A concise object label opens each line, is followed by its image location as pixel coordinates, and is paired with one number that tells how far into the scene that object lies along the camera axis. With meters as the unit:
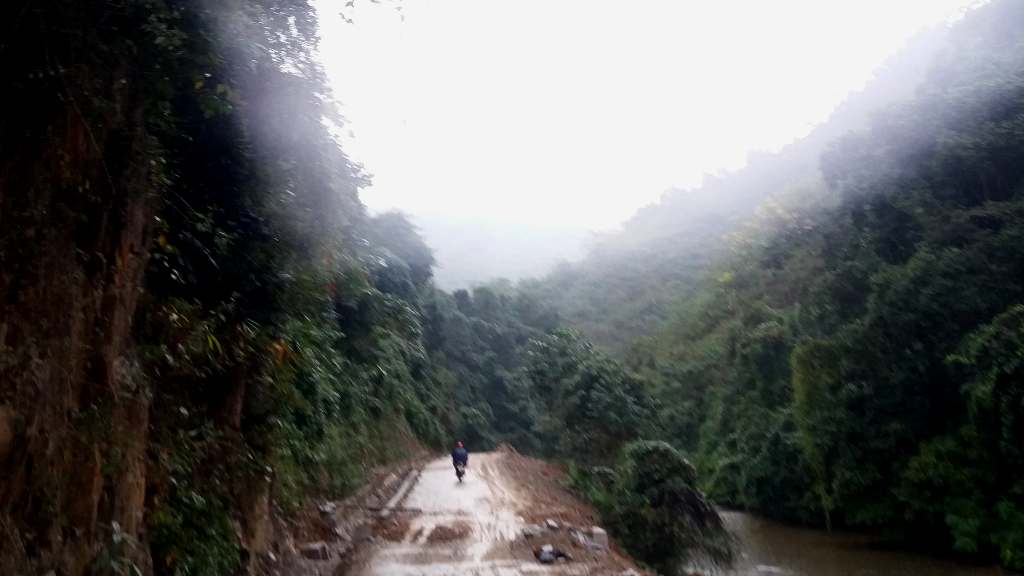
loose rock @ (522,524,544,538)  12.26
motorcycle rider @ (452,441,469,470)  20.11
